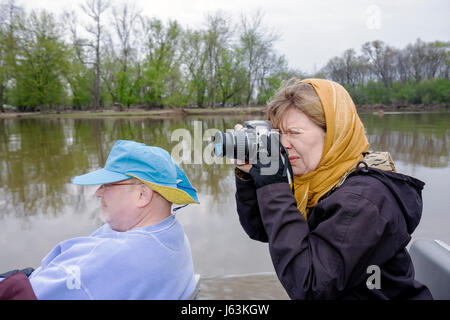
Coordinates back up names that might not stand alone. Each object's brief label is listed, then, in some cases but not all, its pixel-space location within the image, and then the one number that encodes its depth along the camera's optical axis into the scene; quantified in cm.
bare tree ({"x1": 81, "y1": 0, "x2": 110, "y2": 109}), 2983
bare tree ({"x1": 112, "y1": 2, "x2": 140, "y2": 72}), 3130
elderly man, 108
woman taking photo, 109
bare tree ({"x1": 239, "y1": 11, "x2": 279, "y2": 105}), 3133
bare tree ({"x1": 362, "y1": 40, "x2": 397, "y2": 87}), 2933
